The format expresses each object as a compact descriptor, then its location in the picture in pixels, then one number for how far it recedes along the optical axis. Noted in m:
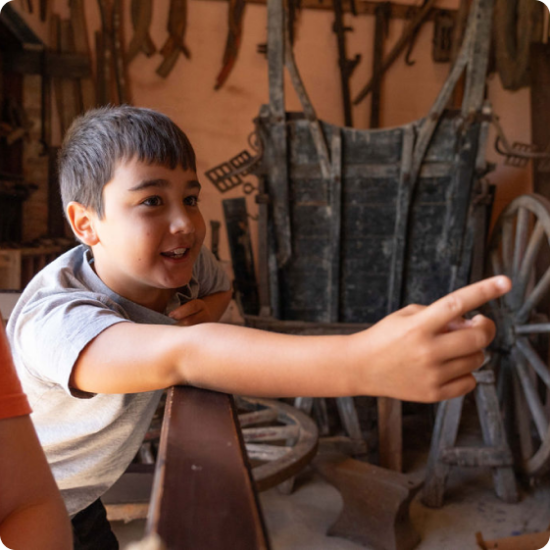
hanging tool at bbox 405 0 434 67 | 3.83
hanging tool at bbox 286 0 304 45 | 3.65
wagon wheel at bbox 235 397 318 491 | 1.70
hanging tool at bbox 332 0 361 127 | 3.75
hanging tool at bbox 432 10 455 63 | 3.79
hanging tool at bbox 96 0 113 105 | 3.51
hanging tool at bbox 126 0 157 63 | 3.53
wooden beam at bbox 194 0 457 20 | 3.79
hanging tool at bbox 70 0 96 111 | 3.47
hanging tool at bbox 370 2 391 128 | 3.77
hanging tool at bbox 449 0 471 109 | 3.49
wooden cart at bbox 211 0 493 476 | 2.46
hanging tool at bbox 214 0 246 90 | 3.68
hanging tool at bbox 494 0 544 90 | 3.36
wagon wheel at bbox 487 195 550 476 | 2.42
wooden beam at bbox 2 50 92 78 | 3.36
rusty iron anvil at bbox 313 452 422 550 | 1.99
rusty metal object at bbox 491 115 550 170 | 2.64
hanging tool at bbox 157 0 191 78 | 3.60
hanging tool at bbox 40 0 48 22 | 3.35
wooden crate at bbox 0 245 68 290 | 2.29
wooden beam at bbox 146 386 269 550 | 0.30
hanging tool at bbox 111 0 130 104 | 3.52
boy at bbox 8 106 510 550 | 0.47
